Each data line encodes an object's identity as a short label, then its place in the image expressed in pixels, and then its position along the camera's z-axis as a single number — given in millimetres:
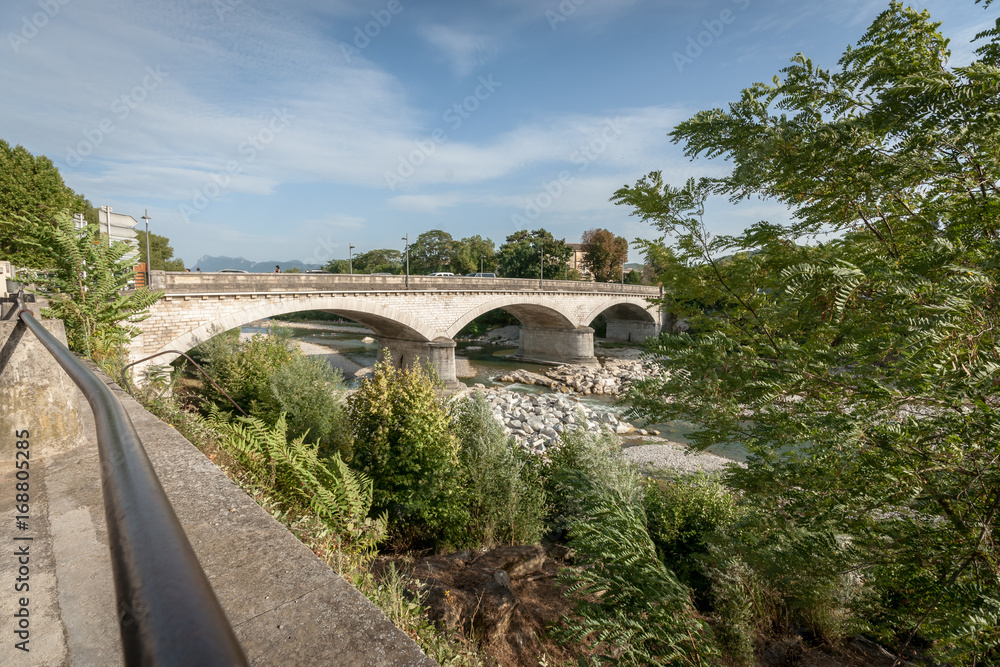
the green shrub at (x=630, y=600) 2885
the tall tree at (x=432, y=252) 70938
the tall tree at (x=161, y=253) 56875
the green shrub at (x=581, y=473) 6734
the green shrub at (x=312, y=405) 8734
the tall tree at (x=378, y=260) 81062
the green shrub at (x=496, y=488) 6516
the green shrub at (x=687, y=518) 6107
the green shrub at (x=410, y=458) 6078
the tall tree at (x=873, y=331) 2410
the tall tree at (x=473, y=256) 65000
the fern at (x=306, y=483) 4395
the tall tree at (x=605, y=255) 57219
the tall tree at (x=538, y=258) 51250
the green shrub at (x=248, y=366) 10602
